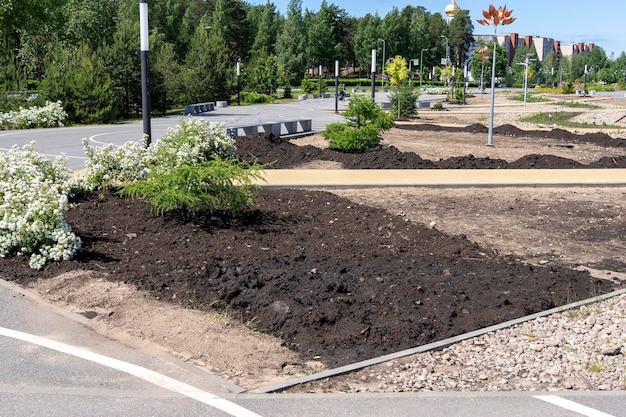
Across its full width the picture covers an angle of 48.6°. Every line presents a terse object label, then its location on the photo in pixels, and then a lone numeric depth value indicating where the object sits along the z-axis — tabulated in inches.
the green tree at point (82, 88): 1222.3
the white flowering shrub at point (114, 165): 435.5
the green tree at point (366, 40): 4301.2
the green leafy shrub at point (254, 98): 2309.2
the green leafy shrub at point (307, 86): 2922.0
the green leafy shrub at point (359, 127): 746.2
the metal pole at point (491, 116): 829.7
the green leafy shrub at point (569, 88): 3533.5
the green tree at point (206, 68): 1950.1
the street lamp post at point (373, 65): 1170.4
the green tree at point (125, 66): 1397.6
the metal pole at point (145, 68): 490.3
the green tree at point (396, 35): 4379.9
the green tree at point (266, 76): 2704.2
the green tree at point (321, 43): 3764.8
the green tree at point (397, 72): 2085.9
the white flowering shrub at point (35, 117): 1127.0
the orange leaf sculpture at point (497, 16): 853.8
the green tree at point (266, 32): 3742.6
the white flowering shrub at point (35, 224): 311.6
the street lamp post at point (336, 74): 1596.0
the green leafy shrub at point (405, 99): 1471.5
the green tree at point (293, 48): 3592.5
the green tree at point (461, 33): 5792.3
